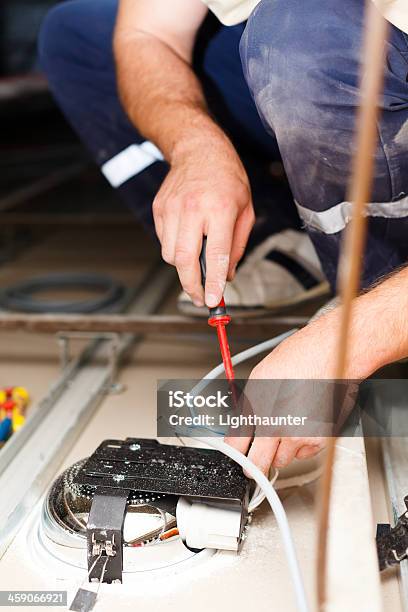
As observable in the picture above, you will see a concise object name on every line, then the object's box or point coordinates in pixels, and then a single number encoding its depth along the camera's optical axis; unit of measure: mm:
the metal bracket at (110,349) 1329
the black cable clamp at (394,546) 775
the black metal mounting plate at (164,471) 805
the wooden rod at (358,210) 389
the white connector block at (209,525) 800
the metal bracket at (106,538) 791
